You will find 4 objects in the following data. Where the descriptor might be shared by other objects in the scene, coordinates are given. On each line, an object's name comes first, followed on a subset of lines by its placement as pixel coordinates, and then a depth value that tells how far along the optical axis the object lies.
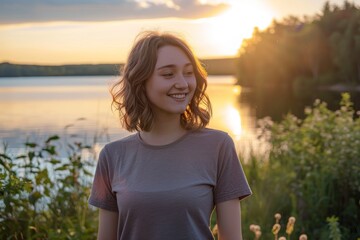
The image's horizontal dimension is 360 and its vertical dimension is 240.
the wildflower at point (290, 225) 2.90
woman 2.32
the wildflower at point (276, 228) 2.88
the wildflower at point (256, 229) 2.97
